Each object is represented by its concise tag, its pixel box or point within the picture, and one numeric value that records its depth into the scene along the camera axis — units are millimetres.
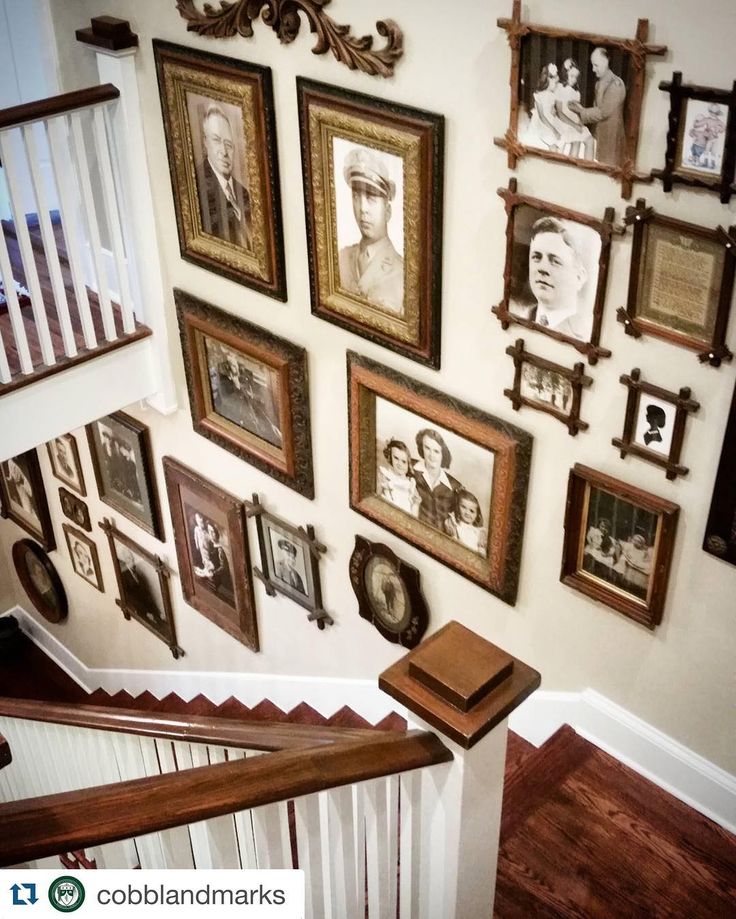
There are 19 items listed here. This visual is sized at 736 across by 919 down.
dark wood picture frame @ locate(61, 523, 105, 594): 5793
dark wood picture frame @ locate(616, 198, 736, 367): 2375
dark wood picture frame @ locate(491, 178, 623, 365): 2586
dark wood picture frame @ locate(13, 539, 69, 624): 6363
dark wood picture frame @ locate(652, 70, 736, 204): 2227
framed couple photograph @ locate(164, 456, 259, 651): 4543
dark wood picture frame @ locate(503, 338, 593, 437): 2839
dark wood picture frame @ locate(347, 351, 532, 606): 3180
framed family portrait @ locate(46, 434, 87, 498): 5410
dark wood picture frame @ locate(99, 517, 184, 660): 5250
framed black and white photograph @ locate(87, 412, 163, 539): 4844
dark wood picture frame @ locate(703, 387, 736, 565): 2562
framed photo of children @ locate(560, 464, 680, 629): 2873
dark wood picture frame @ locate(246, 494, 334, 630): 4172
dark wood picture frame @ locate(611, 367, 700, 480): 2615
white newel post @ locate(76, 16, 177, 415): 3586
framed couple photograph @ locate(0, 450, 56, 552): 5895
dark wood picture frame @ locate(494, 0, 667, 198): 2318
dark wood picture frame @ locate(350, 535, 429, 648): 3789
